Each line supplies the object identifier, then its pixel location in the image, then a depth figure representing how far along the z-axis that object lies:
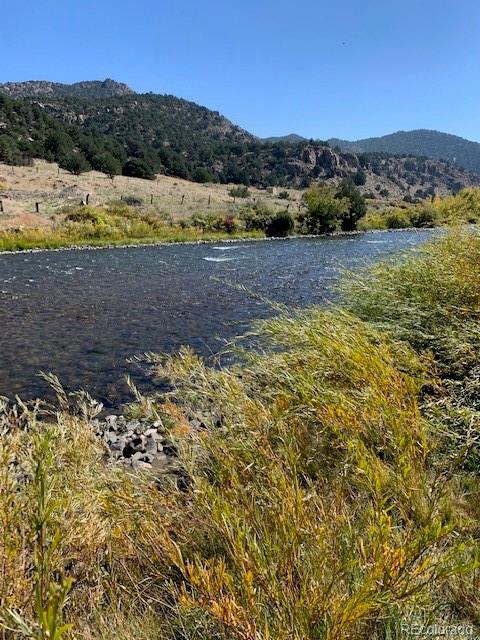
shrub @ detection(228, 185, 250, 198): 52.50
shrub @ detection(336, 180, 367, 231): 42.88
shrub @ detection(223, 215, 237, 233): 35.94
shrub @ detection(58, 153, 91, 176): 49.34
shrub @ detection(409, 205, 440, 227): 42.74
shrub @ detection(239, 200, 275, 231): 37.06
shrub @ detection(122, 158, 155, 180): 53.88
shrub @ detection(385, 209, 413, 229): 45.66
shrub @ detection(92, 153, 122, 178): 51.56
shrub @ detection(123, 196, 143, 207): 37.91
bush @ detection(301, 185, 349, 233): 39.62
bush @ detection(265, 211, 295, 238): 36.94
